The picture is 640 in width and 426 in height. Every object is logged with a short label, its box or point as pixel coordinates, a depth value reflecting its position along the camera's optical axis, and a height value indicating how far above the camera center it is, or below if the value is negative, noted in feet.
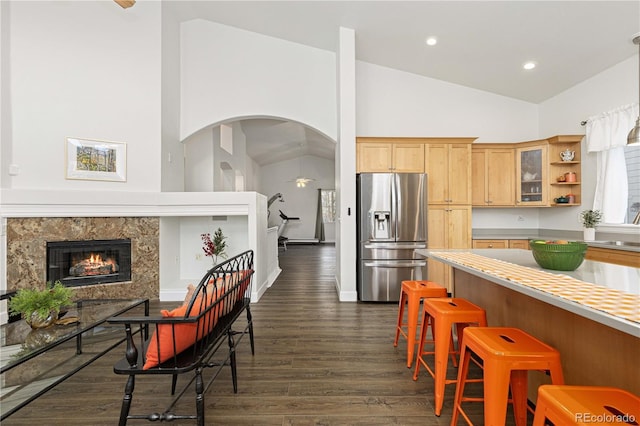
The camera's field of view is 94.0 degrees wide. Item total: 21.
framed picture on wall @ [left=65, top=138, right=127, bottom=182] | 12.58 +2.32
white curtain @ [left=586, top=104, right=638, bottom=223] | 12.00 +2.16
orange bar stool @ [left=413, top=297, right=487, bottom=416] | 5.72 -2.20
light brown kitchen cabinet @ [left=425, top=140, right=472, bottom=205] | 14.55 +1.96
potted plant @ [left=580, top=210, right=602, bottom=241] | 12.57 -0.44
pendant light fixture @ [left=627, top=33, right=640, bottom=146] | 8.33 +2.13
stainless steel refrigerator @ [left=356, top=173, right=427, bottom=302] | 13.48 -0.85
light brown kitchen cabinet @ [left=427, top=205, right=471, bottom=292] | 14.61 -0.83
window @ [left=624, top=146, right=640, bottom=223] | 11.91 +1.33
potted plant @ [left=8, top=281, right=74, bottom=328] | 6.38 -1.98
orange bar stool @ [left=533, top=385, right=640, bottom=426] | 2.92 -2.01
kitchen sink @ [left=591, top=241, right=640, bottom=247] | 11.03 -1.20
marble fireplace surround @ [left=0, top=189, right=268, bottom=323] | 11.59 -0.56
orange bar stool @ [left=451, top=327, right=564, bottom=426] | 4.14 -2.11
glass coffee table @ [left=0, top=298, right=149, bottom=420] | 5.31 -3.13
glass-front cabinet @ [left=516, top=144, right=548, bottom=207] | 14.73 +1.83
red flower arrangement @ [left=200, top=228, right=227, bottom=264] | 14.65 -1.59
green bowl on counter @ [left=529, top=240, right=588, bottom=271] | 5.45 -0.77
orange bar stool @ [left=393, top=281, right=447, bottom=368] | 7.40 -2.24
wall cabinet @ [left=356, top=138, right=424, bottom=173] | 14.46 +2.74
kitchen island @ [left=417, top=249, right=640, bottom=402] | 3.58 -1.66
